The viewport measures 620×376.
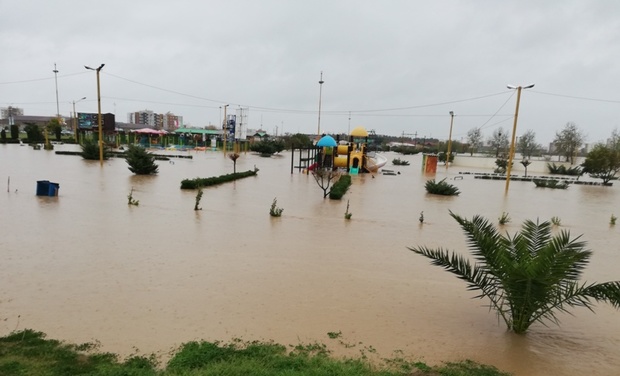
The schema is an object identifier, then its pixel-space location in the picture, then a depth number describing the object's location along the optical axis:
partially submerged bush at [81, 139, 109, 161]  30.42
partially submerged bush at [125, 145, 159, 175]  21.95
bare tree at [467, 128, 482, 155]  81.38
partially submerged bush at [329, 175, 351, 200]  16.77
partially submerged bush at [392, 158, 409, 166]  43.29
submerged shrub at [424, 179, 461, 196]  19.79
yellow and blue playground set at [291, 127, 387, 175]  29.27
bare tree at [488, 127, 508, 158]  74.07
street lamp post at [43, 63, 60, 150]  40.08
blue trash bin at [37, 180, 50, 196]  13.69
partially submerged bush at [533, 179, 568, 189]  25.02
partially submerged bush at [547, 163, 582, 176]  36.59
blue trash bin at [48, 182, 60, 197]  13.70
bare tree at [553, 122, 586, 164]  55.38
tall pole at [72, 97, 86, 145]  58.07
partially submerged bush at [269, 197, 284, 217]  12.23
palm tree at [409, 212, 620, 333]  4.68
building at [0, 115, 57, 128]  109.06
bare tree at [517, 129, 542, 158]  65.60
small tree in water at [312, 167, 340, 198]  22.97
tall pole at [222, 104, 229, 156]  48.04
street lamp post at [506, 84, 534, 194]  19.57
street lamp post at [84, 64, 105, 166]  23.46
